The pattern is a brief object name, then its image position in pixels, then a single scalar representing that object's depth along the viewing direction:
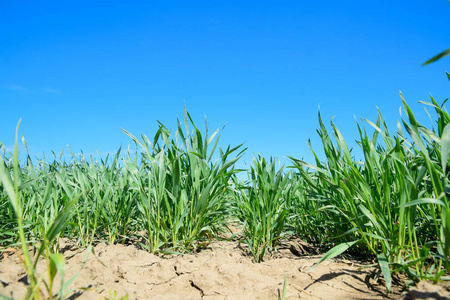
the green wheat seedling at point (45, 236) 0.40
